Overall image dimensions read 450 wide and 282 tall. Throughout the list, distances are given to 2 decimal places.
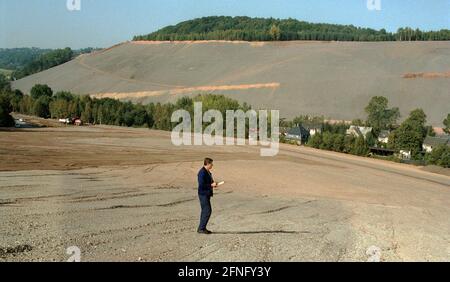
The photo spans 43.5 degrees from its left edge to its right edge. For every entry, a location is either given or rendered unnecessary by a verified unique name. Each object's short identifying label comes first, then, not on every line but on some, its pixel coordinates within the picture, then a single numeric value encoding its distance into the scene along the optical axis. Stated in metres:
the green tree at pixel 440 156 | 73.19
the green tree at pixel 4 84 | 165.85
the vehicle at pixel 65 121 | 109.18
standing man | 15.88
